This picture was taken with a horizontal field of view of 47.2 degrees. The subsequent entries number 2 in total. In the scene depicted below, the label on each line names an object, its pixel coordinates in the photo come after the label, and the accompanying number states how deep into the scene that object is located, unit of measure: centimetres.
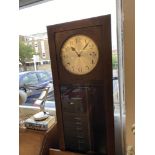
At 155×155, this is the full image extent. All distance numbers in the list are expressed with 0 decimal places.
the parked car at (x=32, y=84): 232
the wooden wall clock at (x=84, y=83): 127
